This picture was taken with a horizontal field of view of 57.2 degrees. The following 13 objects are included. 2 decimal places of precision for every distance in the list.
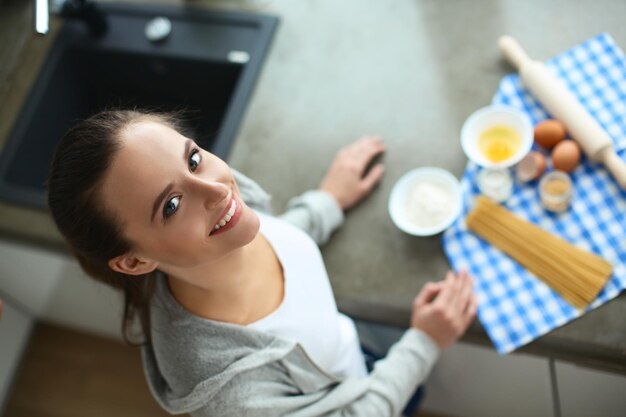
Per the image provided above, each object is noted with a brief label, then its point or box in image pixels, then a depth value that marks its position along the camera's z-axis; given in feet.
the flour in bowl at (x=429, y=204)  3.51
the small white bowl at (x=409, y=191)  3.46
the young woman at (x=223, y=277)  2.51
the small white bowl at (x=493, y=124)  3.46
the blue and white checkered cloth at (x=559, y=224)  3.16
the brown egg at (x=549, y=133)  3.45
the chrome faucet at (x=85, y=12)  4.51
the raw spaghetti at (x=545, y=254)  3.11
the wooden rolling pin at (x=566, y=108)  3.28
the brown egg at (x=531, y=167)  3.42
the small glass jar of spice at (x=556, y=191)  3.29
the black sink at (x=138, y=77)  4.41
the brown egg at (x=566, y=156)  3.35
